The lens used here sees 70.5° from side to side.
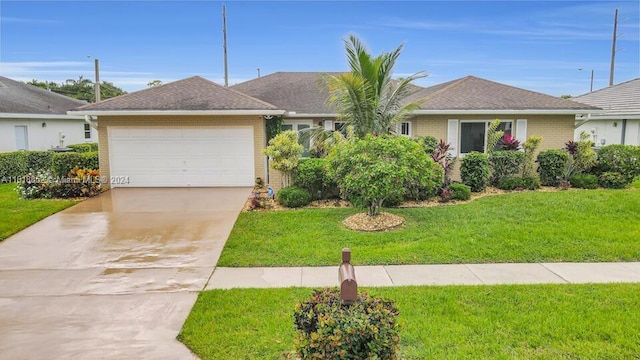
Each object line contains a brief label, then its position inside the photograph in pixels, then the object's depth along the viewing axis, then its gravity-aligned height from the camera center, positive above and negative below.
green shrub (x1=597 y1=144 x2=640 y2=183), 13.89 -0.76
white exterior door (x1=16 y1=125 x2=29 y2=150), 20.69 +0.08
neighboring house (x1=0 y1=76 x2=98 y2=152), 20.03 +0.91
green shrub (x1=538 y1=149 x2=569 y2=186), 14.21 -0.91
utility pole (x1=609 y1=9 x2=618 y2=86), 32.97 +6.39
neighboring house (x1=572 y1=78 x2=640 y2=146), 19.36 +0.65
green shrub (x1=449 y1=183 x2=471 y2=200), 12.56 -1.53
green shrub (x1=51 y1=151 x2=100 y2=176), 14.90 -0.75
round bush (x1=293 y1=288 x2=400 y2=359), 3.64 -1.60
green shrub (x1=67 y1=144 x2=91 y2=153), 21.95 -0.38
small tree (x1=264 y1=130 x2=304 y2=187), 12.52 -0.41
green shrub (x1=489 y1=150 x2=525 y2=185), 14.20 -0.84
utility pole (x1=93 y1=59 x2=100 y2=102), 27.21 +3.71
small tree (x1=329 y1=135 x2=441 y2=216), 9.79 -0.68
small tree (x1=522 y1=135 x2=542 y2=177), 14.41 -0.55
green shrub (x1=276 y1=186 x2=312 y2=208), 12.13 -1.60
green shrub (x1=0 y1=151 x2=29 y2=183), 18.14 -1.04
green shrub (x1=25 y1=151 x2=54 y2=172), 18.67 -0.84
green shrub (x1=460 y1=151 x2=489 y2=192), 13.45 -1.02
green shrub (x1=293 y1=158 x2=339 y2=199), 12.50 -1.14
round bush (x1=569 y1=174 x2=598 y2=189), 13.99 -1.40
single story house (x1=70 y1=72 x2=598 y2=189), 15.34 +0.22
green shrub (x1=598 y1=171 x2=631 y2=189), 13.91 -1.37
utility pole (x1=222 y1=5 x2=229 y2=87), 29.47 +6.40
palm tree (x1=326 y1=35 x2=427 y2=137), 12.81 +1.33
